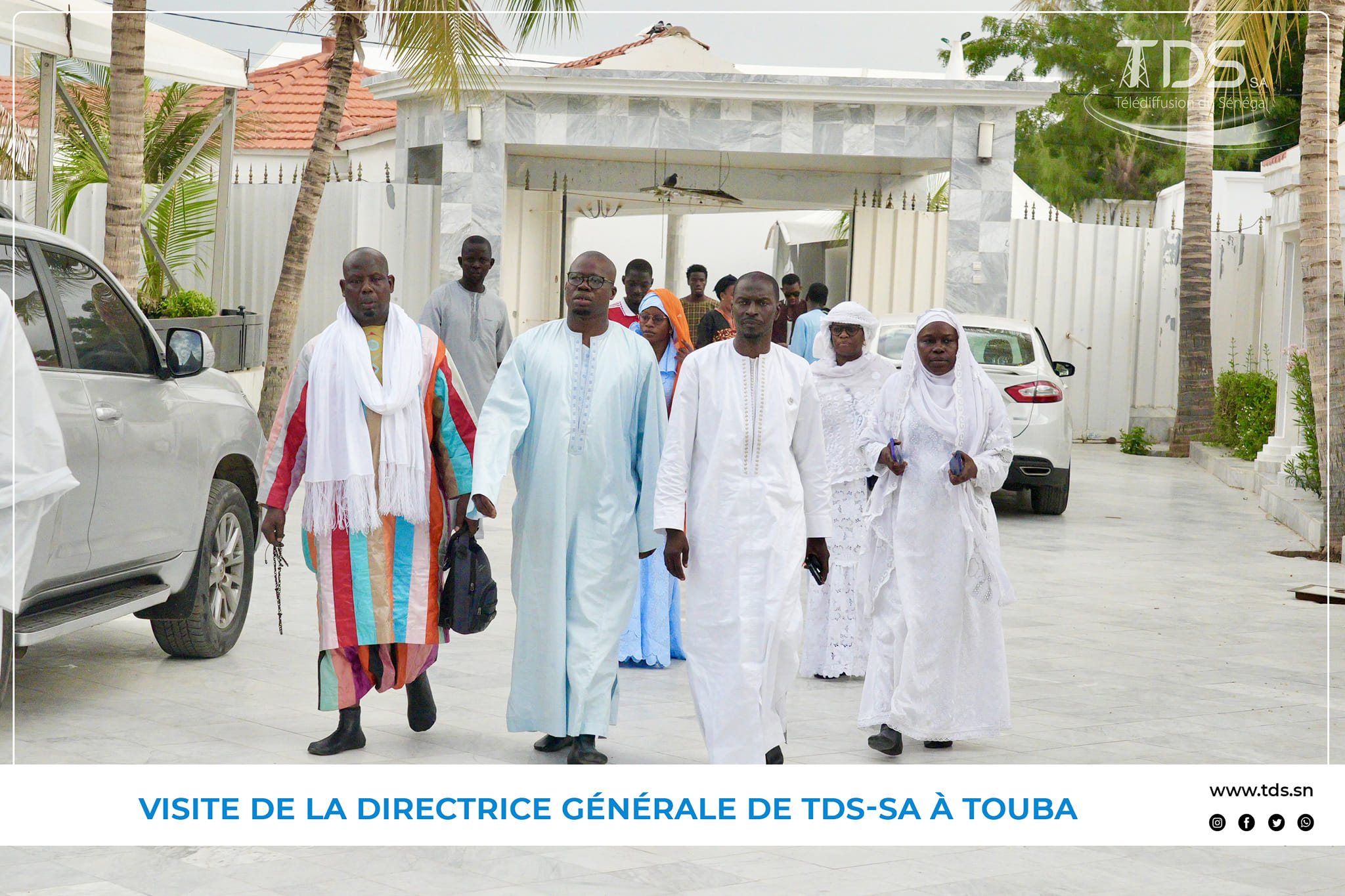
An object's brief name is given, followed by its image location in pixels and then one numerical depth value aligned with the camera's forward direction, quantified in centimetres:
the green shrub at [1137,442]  1755
